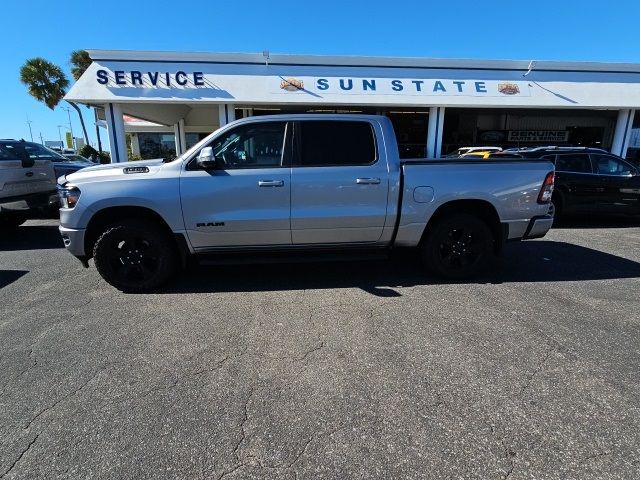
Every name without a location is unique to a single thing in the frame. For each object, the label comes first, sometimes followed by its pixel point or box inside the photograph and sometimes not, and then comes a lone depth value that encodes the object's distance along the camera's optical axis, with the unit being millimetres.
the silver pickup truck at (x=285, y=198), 4438
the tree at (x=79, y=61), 34719
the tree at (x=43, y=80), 36944
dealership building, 11961
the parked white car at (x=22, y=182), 7164
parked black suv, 8656
